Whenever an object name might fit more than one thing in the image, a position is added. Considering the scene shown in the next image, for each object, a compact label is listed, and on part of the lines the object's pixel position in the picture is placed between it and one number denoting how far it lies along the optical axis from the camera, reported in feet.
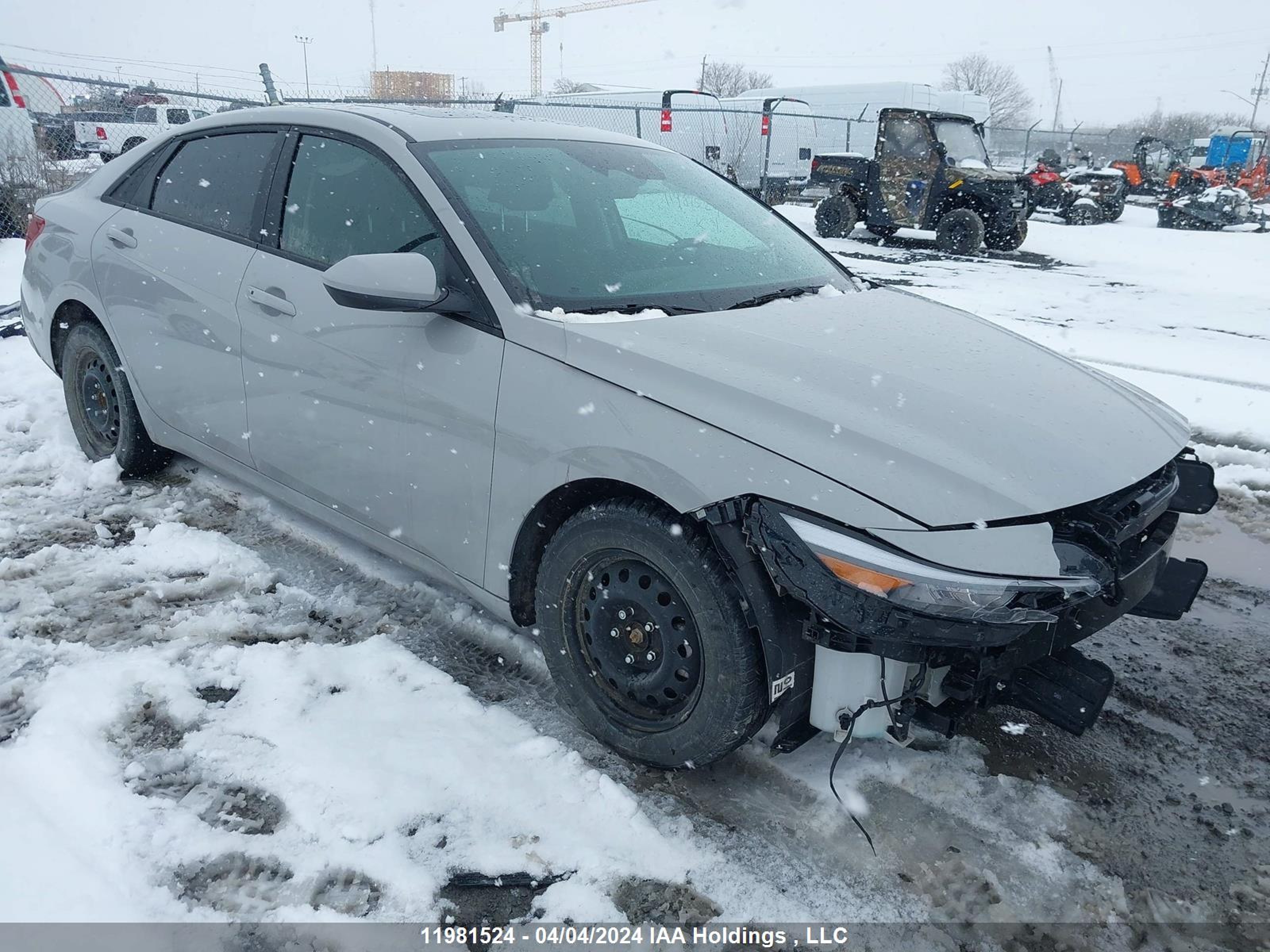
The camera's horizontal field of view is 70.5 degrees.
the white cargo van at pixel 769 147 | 63.21
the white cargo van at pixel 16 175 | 34.01
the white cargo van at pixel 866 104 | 76.18
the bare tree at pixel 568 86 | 140.15
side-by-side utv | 43.75
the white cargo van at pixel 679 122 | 67.92
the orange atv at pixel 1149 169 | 74.90
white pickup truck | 72.28
